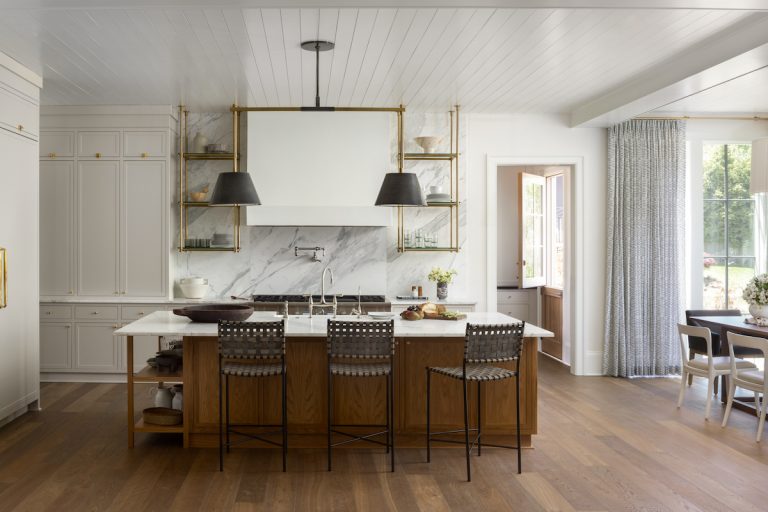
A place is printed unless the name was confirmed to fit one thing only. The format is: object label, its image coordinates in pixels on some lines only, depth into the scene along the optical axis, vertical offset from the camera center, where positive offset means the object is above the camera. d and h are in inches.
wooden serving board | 192.5 -17.9
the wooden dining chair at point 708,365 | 202.4 -34.6
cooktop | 261.7 -17.1
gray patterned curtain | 270.5 +7.9
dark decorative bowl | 180.7 -16.3
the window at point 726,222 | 286.2 +14.9
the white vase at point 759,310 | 211.5 -17.5
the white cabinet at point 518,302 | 333.4 -23.5
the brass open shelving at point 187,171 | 264.5 +33.4
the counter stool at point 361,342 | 160.4 -21.1
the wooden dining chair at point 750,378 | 184.5 -35.6
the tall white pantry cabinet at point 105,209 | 260.1 +18.7
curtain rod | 269.6 +58.3
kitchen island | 176.9 -37.8
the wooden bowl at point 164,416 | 178.1 -43.7
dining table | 205.3 -23.8
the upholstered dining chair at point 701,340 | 235.6 -30.6
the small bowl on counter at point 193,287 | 264.2 -12.6
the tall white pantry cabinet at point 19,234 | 195.5 +6.9
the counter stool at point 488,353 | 155.7 -23.5
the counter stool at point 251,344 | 160.4 -21.7
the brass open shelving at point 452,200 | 269.6 +23.3
